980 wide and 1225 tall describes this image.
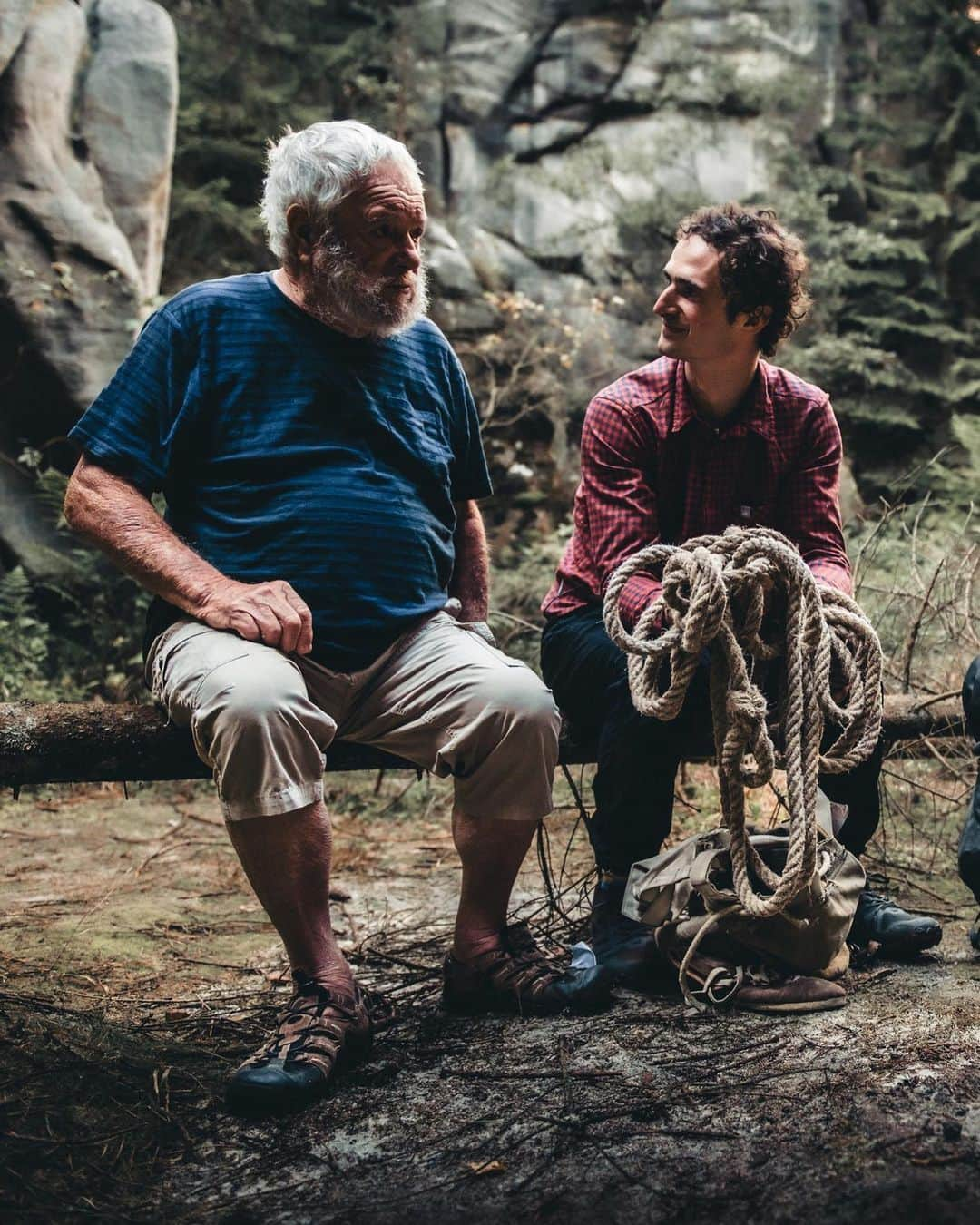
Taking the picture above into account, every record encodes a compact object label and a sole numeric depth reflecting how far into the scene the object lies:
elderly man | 2.42
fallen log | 2.75
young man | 2.87
